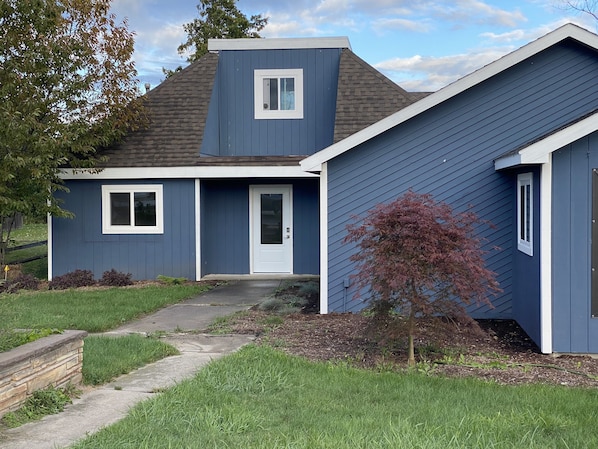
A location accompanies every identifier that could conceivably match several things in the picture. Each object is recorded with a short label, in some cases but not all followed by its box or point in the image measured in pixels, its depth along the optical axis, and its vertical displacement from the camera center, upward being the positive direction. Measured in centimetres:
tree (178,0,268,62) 3170 +1043
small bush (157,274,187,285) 1408 -117
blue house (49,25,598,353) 770 +101
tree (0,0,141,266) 1322 +304
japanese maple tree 692 -38
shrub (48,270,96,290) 1373 -115
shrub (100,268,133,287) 1394 -113
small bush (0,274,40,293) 1328 -117
